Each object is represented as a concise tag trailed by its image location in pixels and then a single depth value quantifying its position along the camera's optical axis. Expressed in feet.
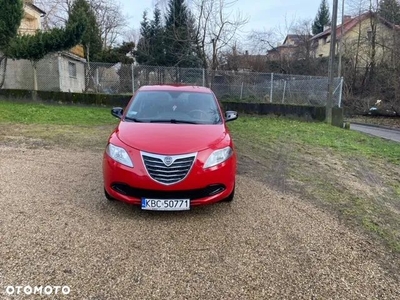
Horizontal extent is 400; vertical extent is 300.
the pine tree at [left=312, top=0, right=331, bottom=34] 188.96
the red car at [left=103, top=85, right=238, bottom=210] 11.48
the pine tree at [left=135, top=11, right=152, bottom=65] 92.17
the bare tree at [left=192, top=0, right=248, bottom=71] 67.63
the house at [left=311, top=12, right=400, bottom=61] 85.28
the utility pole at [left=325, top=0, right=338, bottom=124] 44.21
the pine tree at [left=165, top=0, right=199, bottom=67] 75.57
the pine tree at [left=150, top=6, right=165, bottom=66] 87.97
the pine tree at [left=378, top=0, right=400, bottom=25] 86.58
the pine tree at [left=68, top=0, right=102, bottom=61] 73.05
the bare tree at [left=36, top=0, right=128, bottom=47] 112.73
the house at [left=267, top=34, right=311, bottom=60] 102.26
